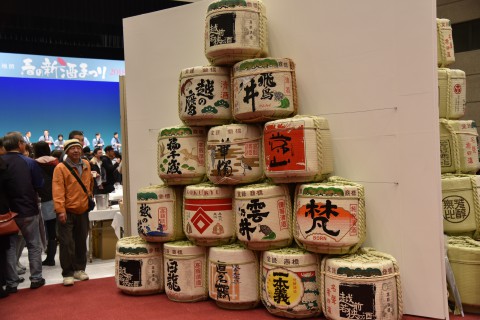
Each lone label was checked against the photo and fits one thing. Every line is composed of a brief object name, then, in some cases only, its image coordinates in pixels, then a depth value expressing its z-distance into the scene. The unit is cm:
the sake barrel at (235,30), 354
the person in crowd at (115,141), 1173
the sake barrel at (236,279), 343
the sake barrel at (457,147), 369
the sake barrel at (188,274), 367
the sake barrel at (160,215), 383
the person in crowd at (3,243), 397
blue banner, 1024
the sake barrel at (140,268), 389
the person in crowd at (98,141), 1151
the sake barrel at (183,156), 379
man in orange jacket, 433
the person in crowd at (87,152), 729
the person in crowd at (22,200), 418
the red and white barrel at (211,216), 356
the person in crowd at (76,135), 536
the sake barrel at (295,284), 319
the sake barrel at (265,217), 332
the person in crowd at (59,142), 1100
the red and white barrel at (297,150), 321
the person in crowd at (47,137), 1098
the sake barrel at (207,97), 370
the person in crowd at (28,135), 1073
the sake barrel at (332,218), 304
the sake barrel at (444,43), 380
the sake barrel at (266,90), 342
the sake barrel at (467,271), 324
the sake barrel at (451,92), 374
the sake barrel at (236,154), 347
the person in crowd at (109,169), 661
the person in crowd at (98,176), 657
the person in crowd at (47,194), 527
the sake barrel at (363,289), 289
